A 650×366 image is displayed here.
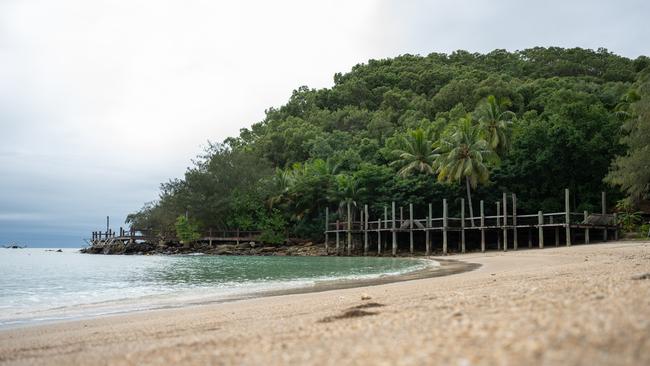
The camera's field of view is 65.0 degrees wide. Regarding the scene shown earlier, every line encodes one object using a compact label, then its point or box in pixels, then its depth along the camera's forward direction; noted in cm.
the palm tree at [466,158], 3916
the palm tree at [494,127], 4438
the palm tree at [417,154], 4647
